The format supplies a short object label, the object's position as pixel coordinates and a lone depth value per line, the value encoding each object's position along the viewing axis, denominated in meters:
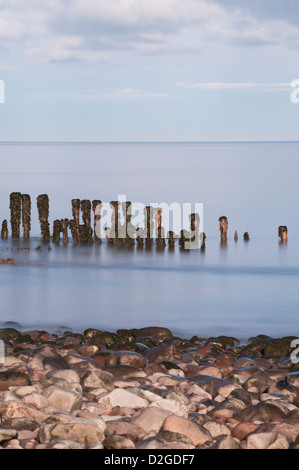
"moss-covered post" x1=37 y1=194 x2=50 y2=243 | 22.42
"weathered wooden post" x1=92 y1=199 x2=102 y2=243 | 22.36
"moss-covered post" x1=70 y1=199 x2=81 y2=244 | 22.23
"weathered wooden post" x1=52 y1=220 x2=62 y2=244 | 22.61
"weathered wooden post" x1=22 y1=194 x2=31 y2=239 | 22.42
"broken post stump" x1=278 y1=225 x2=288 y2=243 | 25.03
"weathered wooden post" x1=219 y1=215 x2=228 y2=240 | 23.65
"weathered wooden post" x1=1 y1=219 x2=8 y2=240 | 23.27
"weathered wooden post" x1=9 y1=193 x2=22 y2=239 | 22.75
